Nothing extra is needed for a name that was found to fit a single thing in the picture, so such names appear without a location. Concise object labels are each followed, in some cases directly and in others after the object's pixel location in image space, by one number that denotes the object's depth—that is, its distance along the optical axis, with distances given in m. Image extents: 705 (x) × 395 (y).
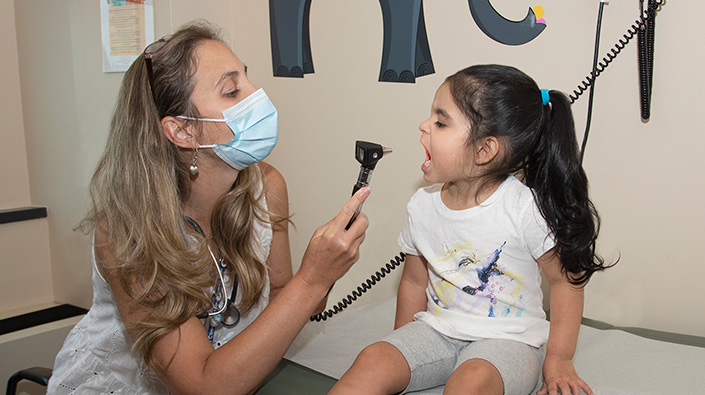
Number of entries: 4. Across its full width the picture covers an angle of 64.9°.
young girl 1.19
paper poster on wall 2.23
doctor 1.11
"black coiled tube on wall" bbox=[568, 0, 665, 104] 1.49
